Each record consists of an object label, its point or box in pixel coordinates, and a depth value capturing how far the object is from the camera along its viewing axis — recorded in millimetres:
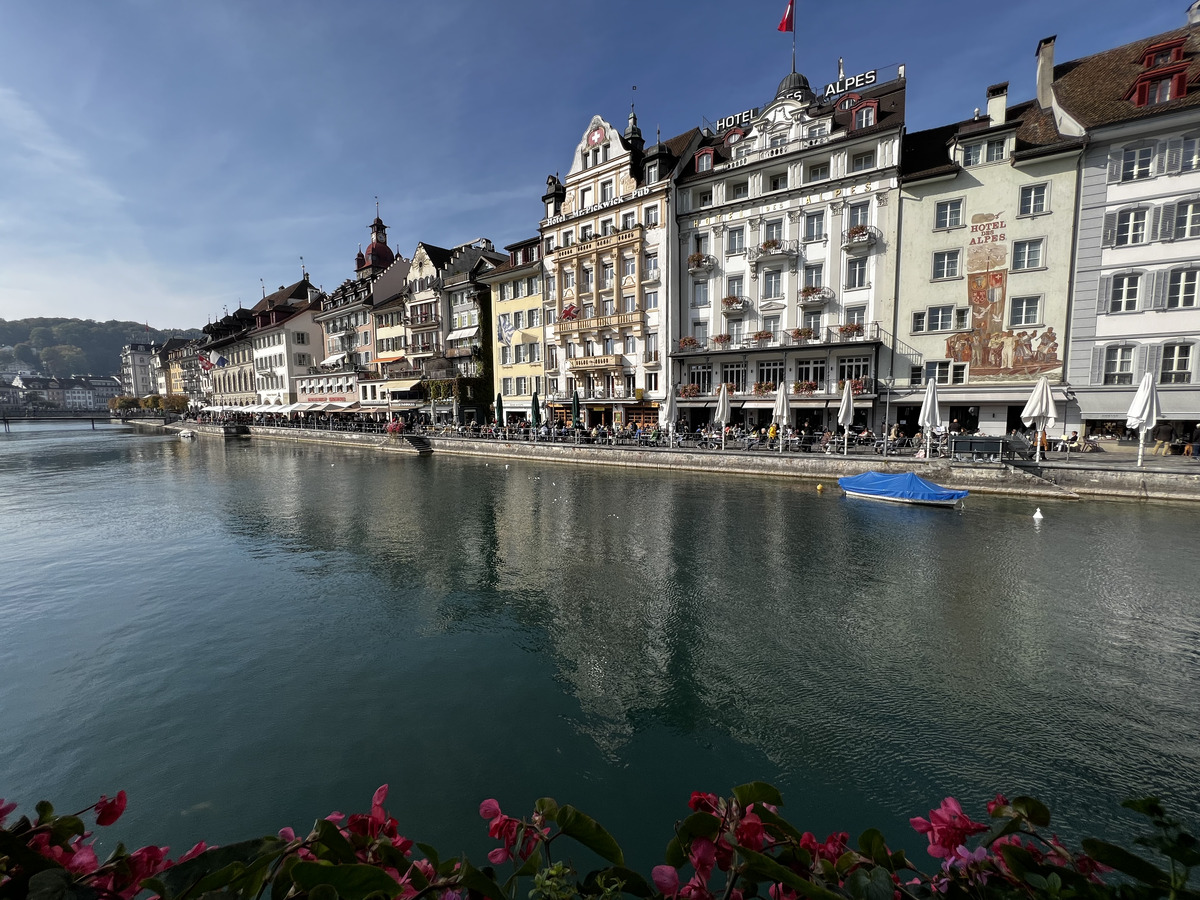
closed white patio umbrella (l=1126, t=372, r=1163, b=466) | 21328
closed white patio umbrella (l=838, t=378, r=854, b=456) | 28219
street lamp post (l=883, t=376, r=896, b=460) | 33844
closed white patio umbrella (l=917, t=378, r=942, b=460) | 25656
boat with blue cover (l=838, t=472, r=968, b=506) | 21031
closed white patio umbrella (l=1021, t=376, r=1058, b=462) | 23672
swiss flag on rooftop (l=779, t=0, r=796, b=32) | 36000
